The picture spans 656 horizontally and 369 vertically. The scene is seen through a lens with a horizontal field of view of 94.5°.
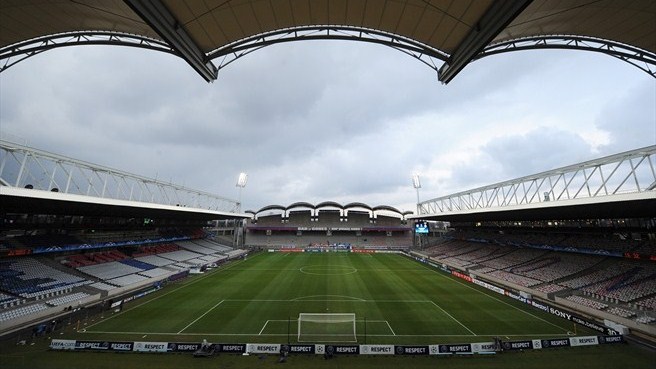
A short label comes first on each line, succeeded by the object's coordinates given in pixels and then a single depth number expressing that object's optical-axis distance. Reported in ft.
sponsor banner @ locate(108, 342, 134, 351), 59.93
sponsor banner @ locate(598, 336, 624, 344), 64.64
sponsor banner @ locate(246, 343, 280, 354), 59.27
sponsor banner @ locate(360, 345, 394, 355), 59.26
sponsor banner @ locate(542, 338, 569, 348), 62.07
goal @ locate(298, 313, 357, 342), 67.13
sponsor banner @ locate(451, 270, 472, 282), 132.98
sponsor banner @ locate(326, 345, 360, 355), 59.88
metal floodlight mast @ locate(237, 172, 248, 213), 266.77
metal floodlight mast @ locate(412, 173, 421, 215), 254.47
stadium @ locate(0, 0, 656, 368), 32.60
